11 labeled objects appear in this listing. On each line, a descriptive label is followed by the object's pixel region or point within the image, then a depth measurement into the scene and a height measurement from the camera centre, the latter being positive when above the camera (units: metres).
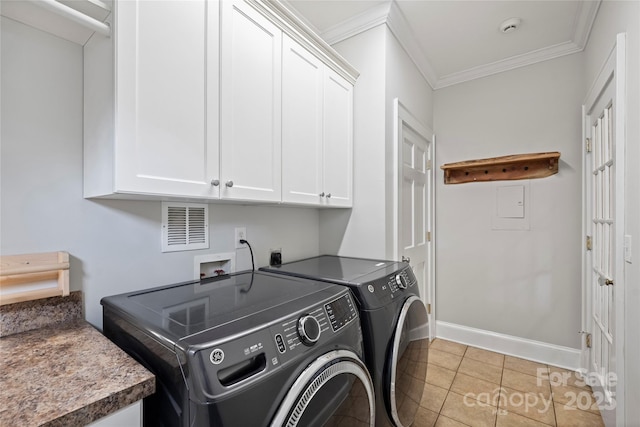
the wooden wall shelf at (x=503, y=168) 2.40 +0.42
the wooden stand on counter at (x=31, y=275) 0.89 -0.20
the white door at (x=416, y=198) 2.18 +0.14
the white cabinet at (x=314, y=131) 1.52 +0.49
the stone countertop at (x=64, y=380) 0.56 -0.38
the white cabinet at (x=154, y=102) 0.91 +0.39
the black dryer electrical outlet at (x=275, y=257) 1.79 -0.27
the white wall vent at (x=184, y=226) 1.29 -0.06
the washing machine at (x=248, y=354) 0.65 -0.37
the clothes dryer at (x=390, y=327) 1.17 -0.50
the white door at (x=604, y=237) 1.45 -0.13
